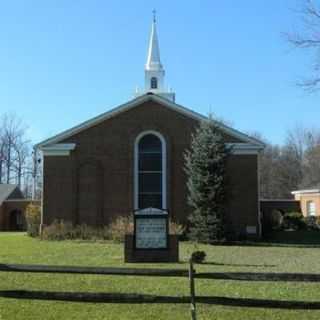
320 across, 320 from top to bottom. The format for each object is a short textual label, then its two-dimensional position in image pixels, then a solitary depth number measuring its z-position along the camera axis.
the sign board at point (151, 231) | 21.31
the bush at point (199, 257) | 20.23
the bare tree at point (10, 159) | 89.88
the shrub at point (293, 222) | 47.41
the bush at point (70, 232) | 35.09
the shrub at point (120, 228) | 32.28
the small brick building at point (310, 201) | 58.69
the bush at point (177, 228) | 28.71
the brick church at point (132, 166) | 36.56
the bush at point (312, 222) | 47.91
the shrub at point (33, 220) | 38.05
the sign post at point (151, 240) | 21.11
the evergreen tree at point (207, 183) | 32.59
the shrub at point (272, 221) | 42.41
